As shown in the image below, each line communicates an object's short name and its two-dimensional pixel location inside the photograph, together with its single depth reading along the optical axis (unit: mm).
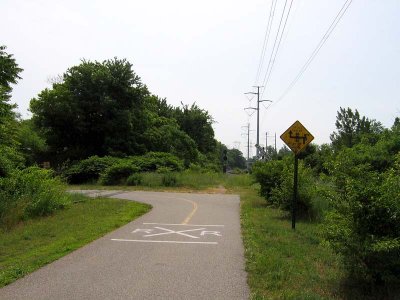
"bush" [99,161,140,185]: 45656
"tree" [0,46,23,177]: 20141
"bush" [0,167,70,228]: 16234
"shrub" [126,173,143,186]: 43594
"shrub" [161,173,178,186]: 42072
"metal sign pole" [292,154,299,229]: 15567
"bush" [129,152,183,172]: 49266
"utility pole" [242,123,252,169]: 119100
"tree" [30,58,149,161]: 55344
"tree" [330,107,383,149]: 69312
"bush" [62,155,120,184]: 49219
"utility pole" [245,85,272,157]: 64375
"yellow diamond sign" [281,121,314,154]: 15631
